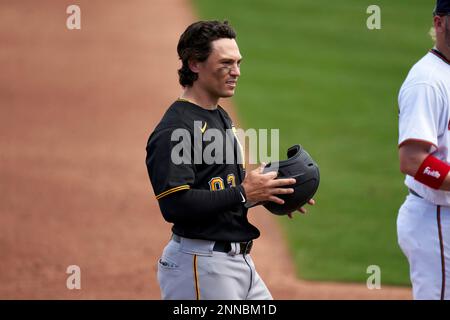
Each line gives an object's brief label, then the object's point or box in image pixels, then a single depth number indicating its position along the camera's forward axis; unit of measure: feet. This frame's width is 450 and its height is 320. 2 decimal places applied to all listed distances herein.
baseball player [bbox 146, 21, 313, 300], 25.88
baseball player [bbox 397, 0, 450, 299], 25.85
